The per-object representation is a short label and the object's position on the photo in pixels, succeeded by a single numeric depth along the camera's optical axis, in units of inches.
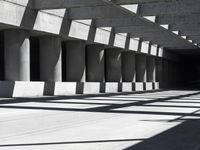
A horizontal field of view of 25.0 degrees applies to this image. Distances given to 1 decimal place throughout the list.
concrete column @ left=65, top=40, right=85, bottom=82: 1432.1
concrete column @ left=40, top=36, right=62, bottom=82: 1280.8
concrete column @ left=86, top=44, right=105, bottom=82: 1584.6
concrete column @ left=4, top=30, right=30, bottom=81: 1117.1
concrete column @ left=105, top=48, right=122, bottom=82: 1761.8
